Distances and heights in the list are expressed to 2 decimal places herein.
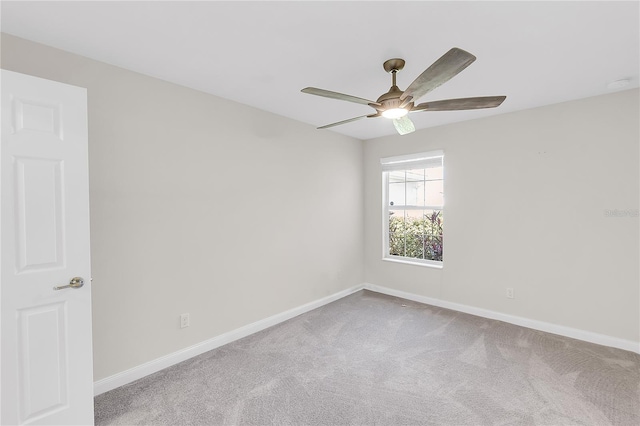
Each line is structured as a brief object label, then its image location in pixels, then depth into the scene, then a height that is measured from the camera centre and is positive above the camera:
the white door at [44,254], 1.53 -0.25
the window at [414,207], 4.08 +0.01
